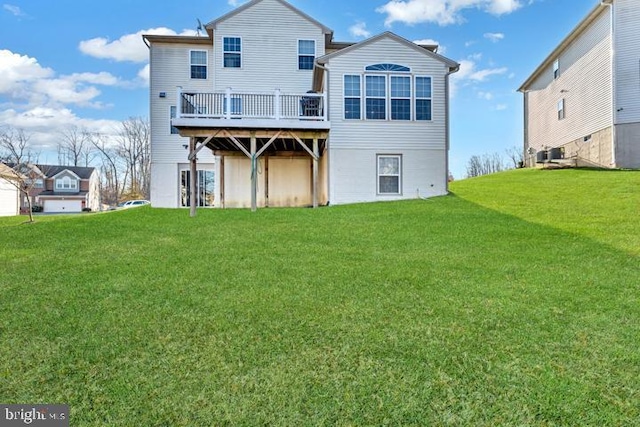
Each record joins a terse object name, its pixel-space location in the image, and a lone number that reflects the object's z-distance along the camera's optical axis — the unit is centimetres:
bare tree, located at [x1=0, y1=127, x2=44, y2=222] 3228
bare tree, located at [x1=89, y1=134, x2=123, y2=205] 4772
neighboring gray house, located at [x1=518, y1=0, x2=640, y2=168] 1589
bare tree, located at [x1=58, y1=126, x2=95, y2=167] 4888
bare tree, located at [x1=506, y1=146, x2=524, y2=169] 4161
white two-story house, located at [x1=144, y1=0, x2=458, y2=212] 1354
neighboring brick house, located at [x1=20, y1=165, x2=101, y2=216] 4244
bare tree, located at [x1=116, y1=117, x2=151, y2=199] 4453
